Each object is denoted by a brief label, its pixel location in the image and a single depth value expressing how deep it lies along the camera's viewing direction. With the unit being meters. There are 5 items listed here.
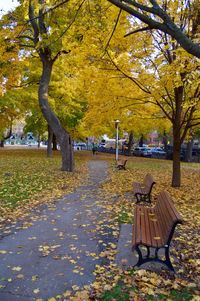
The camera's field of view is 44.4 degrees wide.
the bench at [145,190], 6.51
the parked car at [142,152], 33.91
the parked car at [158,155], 32.29
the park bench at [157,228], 3.22
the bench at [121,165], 14.36
